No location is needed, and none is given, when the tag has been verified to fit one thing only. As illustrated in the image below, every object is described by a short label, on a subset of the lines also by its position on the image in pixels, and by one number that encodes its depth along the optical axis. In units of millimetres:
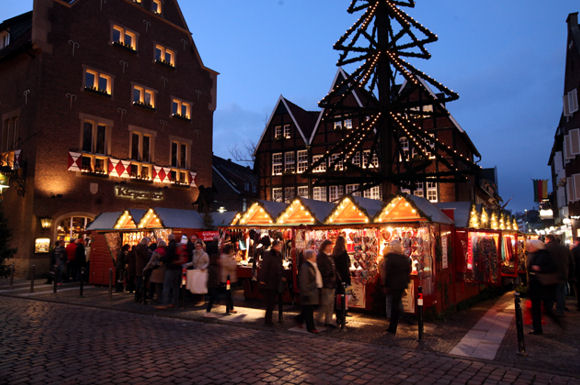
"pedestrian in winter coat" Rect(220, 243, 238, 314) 11234
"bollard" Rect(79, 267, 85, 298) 14283
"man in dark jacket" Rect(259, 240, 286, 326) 9648
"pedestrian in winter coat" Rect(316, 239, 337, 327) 9016
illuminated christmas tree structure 15656
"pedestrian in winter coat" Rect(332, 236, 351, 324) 10086
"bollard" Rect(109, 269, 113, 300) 13316
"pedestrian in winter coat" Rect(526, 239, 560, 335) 7965
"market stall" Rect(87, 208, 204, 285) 16344
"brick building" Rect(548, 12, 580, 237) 26641
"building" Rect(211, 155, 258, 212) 42938
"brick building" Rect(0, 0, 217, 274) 20516
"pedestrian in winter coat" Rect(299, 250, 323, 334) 8797
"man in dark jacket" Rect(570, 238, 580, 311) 10768
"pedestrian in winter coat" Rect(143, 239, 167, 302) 12305
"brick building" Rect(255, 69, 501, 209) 28188
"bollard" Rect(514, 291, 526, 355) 7082
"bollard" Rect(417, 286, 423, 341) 8164
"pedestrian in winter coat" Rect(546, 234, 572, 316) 8500
